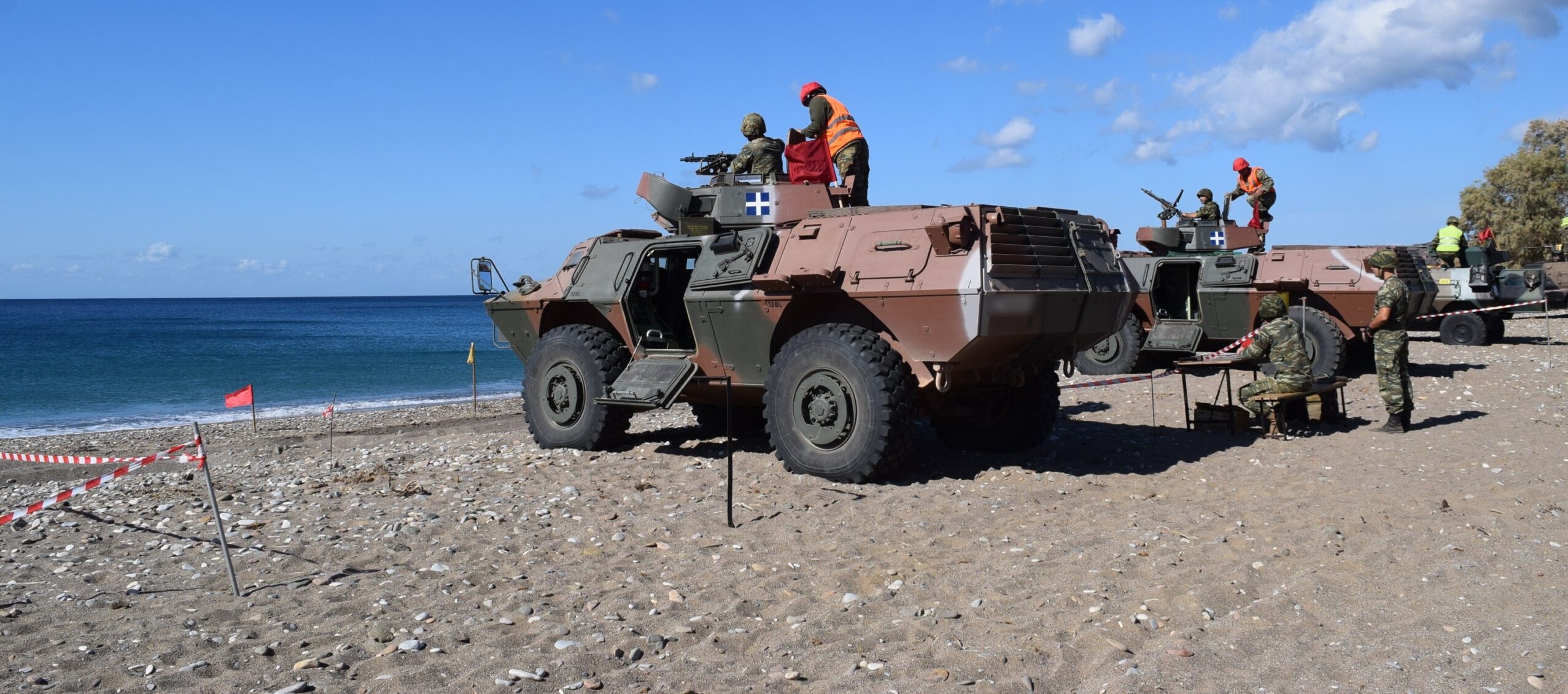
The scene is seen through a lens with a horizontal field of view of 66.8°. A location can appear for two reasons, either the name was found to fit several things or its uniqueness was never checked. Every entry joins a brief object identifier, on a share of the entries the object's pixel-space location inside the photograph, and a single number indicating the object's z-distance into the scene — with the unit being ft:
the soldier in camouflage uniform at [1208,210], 58.90
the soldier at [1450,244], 64.75
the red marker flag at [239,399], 49.73
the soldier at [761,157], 33.91
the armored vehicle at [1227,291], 48.80
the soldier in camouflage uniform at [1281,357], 33.42
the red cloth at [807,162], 32.94
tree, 137.49
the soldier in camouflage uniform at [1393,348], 33.01
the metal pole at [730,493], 23.54
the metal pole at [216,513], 18.92
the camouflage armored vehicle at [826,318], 26.32
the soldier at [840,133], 33.06
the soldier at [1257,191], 58.70
